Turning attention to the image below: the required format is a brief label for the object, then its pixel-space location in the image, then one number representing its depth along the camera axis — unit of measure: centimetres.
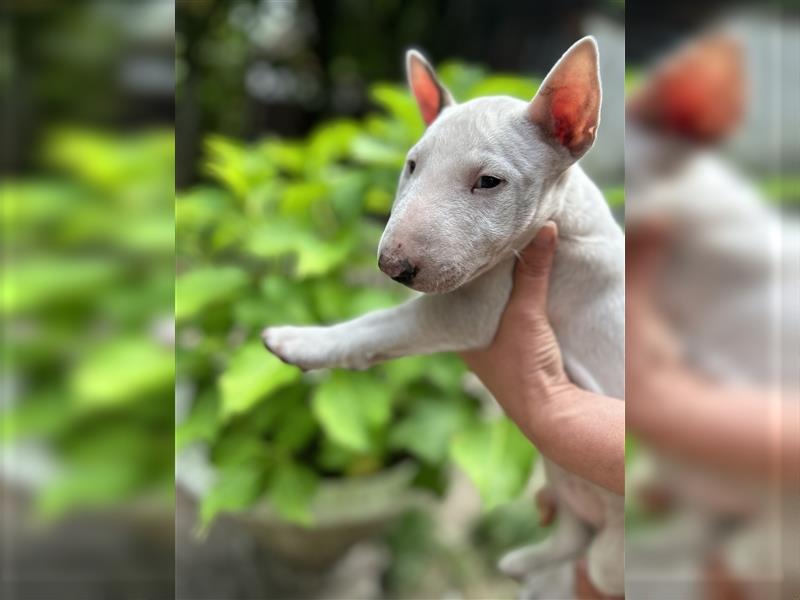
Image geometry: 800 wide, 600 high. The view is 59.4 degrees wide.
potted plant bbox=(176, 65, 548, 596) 105
